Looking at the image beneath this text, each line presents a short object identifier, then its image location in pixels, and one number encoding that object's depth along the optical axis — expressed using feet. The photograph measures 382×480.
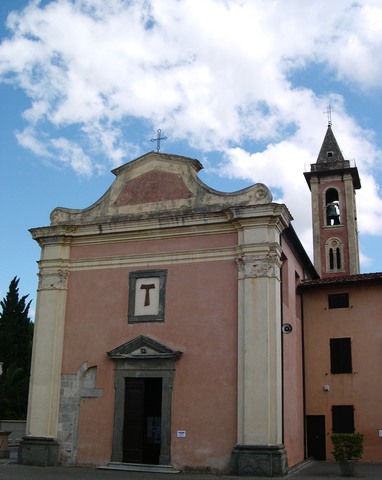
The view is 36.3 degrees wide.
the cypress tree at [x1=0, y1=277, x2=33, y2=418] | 112.16
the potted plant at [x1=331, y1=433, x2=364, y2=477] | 49.80
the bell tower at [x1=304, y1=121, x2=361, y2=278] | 137.08
